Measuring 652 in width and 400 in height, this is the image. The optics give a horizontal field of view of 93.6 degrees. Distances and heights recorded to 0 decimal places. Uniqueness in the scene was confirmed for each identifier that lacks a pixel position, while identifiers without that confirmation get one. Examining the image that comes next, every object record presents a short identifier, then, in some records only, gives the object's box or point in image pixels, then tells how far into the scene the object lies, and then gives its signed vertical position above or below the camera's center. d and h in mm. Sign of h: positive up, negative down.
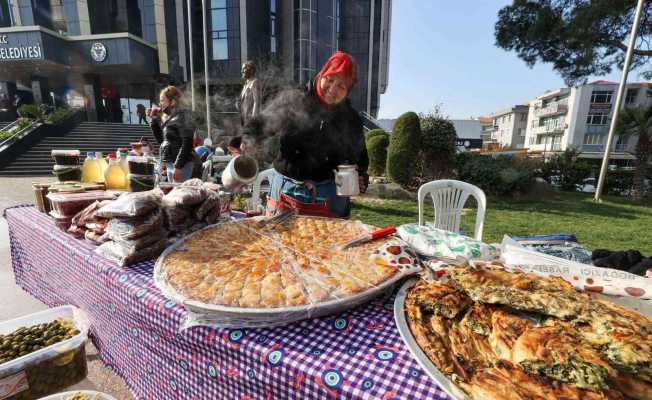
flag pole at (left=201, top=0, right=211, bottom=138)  12211 +985
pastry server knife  1624 -484
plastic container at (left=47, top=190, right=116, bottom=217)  2037 -393
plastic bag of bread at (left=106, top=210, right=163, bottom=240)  1569 -430
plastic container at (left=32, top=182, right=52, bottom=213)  2496 -445
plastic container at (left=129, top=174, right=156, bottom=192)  2064 -264
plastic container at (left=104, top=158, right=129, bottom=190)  2600 -292
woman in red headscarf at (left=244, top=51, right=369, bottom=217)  2402 +89
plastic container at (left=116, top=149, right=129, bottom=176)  2645 -150
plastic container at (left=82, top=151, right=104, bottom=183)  2723 -252
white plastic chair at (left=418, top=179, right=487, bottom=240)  3510 -576
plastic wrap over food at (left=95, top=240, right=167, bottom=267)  1569 -574
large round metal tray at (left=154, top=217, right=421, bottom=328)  1062 -575
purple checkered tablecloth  882 -683
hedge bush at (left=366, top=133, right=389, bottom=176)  11344 -109
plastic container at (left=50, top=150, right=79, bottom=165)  2656 -132
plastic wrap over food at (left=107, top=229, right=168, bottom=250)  1580 -507
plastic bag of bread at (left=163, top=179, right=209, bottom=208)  1811 -310
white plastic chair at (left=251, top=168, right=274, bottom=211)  3699 -560
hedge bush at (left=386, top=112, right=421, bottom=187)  9727 +11
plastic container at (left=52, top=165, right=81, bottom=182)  2641 -265
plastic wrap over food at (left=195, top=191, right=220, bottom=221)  1950 -388
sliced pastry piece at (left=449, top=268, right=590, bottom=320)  977 -492
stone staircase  12961 -21
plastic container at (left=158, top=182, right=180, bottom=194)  2179 -302
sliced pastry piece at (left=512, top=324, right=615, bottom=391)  708 -507
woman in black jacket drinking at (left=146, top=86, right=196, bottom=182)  4082 +124
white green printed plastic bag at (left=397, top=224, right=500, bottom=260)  1437 -458
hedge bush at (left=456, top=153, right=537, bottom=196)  10188 -827
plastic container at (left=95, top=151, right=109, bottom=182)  2751 -183
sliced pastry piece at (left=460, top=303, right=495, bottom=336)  966 -549
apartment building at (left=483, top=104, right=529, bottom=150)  64250 +5421
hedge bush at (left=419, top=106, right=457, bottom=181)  10102 +97
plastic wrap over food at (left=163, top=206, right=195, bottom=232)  1806 -444
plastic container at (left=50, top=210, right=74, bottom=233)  2082 -535
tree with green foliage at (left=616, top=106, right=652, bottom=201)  11298 +796
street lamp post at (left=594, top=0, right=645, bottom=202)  9081 +1803
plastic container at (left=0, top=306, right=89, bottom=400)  1534 -1174
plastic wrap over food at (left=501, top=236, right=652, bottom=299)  1173 -499
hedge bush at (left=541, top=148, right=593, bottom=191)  13094 -788
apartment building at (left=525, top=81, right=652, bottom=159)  43562 +5547
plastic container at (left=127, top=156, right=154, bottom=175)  2096 -162
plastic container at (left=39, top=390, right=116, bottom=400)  1507 -1239
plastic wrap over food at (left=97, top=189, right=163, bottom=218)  1559 -326
